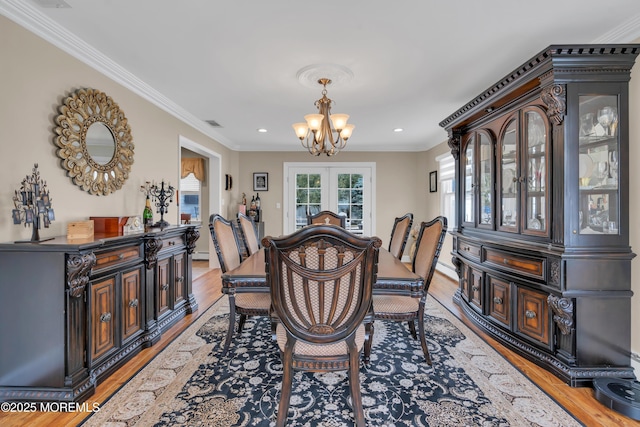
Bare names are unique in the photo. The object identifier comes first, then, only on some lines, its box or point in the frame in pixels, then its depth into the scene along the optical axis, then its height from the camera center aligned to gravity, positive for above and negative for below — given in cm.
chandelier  286 +82
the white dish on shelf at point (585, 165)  210 +31
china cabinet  203 -3
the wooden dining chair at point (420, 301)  224 -66
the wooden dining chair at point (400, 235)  286 -22
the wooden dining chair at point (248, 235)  306 -23
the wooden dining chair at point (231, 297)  237 -65
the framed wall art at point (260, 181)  643 +65
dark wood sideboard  181 -63
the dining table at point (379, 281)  190 -43
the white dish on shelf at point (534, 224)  238 -10
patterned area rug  170 -111
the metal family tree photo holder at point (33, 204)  185 +6
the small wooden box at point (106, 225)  247 -9
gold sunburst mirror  226 +58
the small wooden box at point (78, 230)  209 -11
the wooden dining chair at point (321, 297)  143 -41
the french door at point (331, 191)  643 +44
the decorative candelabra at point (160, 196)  302 +17
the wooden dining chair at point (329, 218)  403 -7
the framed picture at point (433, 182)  570 +56
